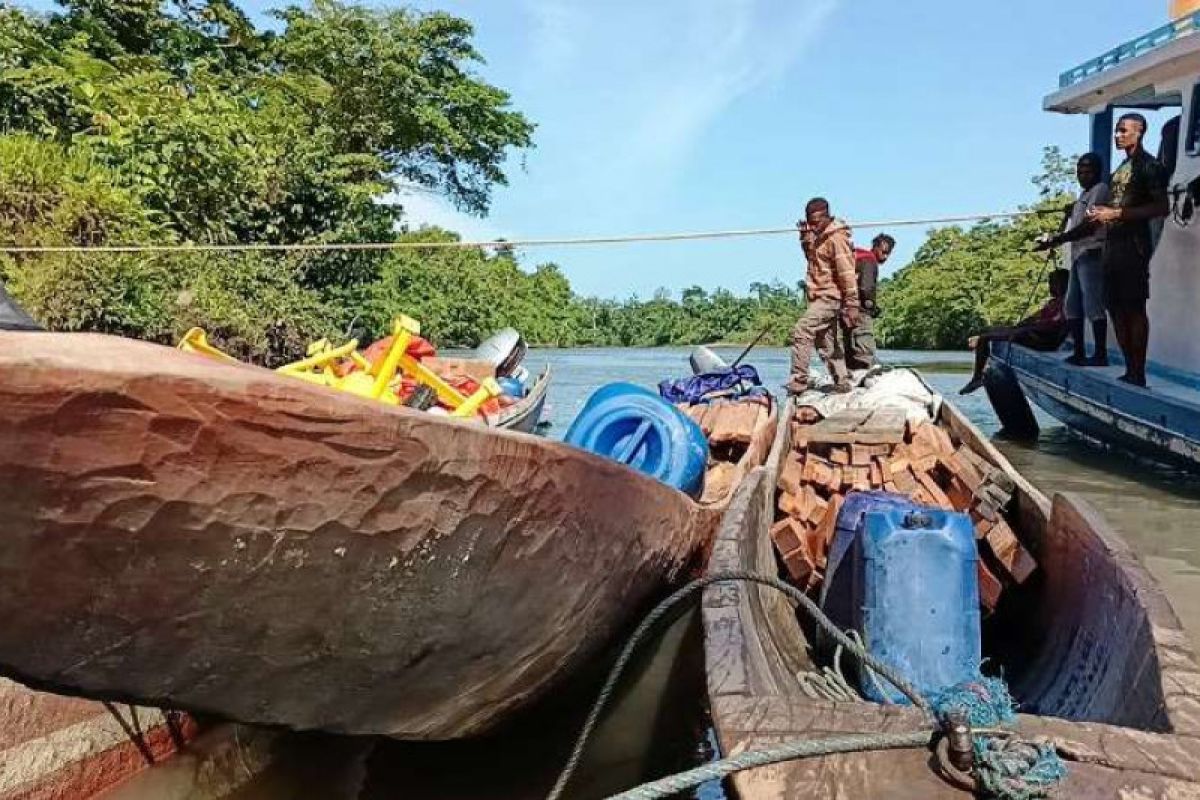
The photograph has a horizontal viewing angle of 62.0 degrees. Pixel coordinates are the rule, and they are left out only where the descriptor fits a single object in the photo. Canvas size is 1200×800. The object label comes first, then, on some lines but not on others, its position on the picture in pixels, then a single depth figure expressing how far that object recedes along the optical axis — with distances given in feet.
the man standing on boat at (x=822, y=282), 24.77
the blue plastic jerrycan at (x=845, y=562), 13.17
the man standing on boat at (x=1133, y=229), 24.45
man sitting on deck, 35.91
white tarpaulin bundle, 20.36
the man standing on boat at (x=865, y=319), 27.07
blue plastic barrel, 14.85
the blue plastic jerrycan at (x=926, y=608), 11.18
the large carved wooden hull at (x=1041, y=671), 5.82
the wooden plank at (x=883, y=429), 18.54
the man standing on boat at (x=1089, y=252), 27.91
